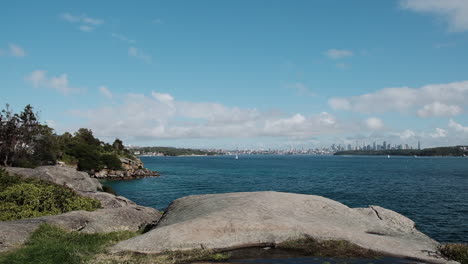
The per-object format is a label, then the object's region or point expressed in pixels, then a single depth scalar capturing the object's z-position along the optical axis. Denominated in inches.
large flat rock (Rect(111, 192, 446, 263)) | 577.9
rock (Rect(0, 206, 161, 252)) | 656.4
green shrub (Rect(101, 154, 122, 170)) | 4304.6
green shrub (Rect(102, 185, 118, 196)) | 2239.5
